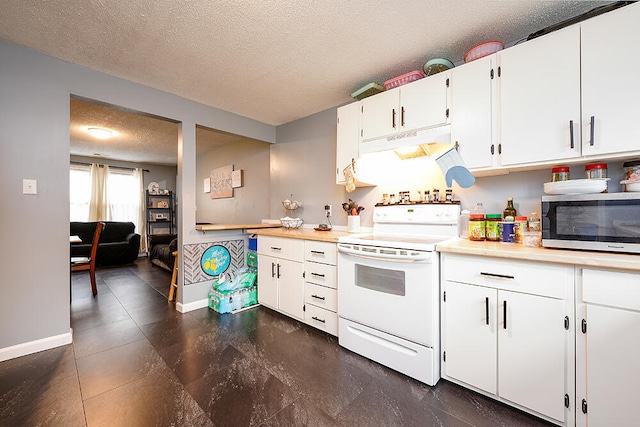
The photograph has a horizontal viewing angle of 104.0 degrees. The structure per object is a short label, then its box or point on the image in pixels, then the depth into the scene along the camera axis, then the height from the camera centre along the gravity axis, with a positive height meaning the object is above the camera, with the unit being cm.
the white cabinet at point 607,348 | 109 -61
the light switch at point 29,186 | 198 +22
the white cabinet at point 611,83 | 128 +70
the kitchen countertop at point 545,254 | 109 -20
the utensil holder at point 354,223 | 269 -10
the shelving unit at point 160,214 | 655 -1
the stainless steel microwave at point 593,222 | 123 -4
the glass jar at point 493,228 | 175 -10
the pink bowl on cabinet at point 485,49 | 173 +115
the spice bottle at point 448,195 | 208 +16
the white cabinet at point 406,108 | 190 +87
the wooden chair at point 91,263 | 336 -68
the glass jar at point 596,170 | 147 +26
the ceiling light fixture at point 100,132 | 395 +132
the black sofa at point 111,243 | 495 -61
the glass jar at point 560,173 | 156 +26
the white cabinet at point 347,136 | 243 +77
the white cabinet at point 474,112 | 170 +72
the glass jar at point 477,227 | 179 -10
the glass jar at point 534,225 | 164 -8
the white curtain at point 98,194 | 575 +45
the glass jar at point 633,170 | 136 +25
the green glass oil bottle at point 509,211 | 178 +2
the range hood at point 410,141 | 190 +60
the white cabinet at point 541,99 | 143 +69
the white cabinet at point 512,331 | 124 -65
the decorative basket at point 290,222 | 321 -11
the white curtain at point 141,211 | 639 +7
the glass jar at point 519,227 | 166 -9
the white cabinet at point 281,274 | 245 -64
